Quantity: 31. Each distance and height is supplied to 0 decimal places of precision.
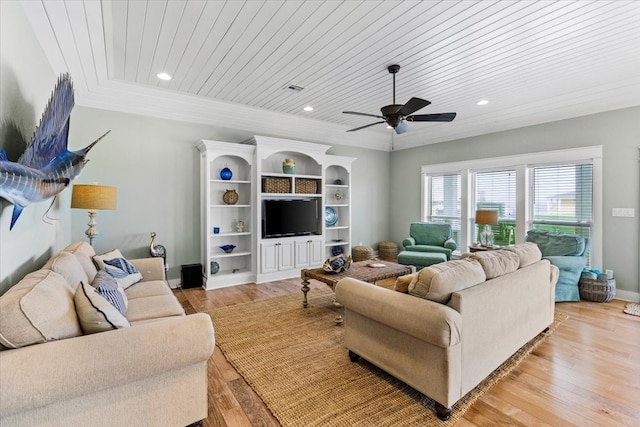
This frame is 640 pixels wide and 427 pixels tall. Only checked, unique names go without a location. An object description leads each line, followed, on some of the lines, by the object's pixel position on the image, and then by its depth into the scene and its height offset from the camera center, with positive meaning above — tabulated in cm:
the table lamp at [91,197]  325 +14
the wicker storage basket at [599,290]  397 -105
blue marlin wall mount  165 +33
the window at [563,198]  453 +18
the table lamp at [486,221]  494 -18
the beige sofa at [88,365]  127 -71
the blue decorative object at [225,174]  484 +57
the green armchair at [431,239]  536 -54
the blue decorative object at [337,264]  351 -64
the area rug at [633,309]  357 -120
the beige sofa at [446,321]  183 -74
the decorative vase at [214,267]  469 -88
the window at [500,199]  535 +21
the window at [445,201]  619 +20
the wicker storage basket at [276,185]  516 +43
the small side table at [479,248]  489 -62
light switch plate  409 -3
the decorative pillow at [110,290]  205 -57
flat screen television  517 -13
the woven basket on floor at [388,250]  691 -90
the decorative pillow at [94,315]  154 -54
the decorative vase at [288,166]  541 +78
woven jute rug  190 -126
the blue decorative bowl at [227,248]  495 -62
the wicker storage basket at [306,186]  555 +44
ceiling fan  328 +105
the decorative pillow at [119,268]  285 -56
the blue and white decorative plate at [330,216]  620 -12
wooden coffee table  337 -74
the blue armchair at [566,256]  400 -63
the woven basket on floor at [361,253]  642 -91
